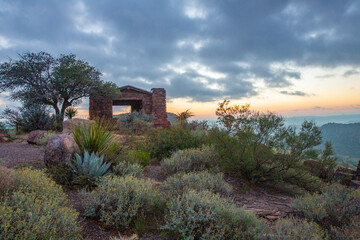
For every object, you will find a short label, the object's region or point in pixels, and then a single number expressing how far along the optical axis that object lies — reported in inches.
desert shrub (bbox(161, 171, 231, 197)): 168.7
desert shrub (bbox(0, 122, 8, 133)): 522.9
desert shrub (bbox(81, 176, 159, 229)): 130.5
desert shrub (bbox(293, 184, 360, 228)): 141.0
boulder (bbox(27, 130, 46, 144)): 403.2
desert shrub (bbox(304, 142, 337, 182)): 239.4
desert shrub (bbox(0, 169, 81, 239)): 96.0
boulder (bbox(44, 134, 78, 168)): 210.5
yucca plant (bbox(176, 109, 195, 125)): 764.0
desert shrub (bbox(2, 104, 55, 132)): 567.5
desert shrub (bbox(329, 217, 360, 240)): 110.0
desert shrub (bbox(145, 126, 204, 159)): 324.5
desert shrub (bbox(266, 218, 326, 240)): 104.9
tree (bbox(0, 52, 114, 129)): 692.7
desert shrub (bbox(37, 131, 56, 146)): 342.5
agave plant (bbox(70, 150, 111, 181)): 191.0
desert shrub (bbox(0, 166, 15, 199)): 129.7
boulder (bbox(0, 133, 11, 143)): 435.0
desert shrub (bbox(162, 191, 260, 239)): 108.6
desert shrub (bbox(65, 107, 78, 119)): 762.2
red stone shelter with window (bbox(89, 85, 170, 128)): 809.5
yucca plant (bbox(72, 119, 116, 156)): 227.1
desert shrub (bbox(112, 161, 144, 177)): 206.8
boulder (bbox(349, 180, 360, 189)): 259.6
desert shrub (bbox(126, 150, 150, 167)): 245.6
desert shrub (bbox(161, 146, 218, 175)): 240.2
